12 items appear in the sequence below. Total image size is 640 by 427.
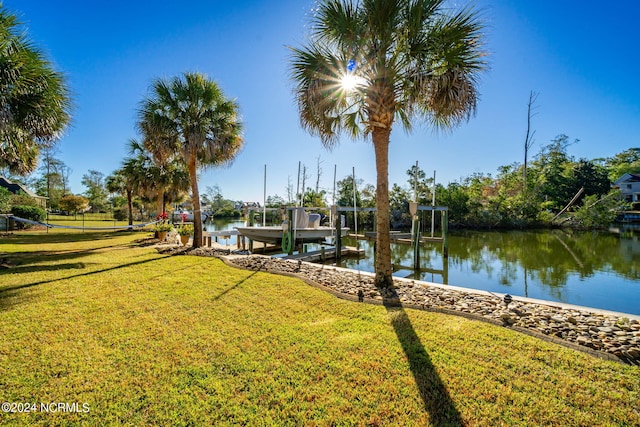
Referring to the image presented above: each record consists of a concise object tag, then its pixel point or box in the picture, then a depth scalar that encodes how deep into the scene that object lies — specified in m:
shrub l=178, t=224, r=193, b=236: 11.20
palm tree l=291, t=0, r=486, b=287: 4.69
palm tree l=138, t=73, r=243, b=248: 9.27
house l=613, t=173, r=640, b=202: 41.25
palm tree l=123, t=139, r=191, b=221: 17.86
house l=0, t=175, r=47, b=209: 20.84
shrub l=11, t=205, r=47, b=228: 16.27
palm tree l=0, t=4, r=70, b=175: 5.48
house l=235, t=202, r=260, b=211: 61.50
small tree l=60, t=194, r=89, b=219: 26.45
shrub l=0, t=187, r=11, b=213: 13.38
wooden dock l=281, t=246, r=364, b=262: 10.53
